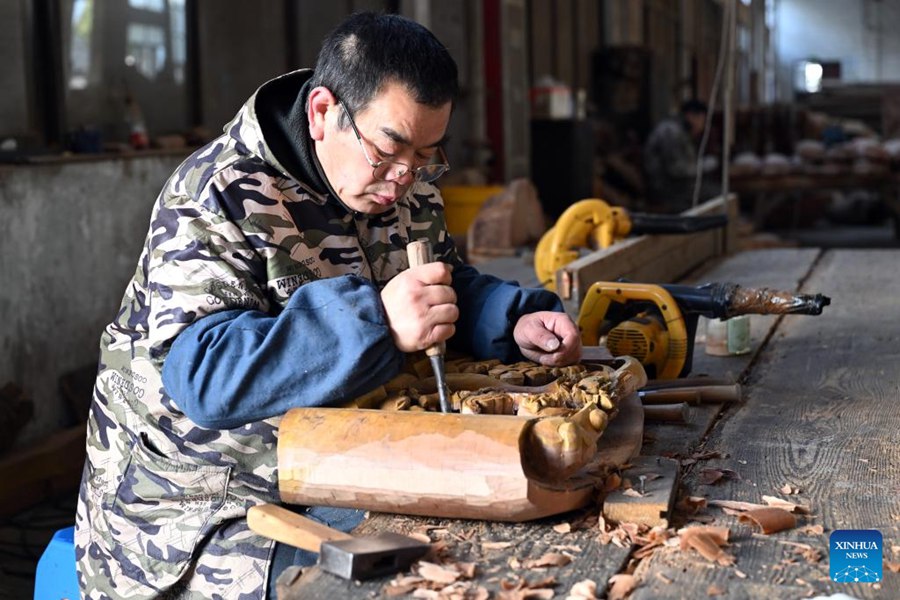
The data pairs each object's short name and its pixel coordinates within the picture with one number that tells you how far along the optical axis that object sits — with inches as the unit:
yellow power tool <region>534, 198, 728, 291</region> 143.2
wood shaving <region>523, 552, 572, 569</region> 58.3
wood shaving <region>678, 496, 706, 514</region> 65.7
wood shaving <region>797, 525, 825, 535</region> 61.9
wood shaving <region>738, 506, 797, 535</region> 62.0
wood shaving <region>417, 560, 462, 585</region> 55.9
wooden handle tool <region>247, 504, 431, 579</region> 55.8
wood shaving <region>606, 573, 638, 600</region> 54.4
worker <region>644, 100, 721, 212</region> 404.5
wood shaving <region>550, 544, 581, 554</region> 60.4
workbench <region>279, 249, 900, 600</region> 56.0
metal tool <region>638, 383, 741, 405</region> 90.4
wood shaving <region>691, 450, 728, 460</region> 76.3
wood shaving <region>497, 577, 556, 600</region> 54.2
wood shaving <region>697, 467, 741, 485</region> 70.9
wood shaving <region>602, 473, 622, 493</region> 66.4
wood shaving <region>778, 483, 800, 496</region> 68.6
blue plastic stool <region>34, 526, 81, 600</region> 84.7
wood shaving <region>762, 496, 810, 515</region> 65.1
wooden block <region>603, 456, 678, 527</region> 62.8
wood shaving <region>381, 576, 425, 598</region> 54.9
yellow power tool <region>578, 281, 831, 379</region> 99.7
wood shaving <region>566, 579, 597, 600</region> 53.8
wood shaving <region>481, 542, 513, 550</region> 60.7
